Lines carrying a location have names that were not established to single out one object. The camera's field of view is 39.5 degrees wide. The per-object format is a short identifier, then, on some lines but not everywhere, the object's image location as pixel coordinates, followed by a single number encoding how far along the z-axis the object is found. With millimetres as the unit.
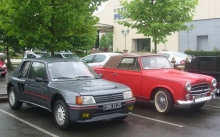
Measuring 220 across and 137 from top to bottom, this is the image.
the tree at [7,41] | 24844
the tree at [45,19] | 10234
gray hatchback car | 6320
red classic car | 7953
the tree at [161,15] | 15008
